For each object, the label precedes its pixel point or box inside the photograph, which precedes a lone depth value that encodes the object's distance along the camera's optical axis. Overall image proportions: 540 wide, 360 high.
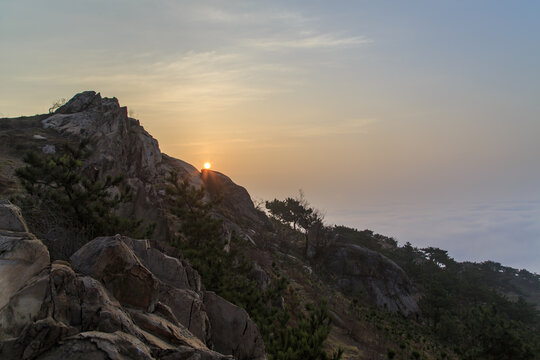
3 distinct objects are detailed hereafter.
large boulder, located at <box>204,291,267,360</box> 9.50
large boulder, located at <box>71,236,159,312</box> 6.41
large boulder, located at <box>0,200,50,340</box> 4.59
